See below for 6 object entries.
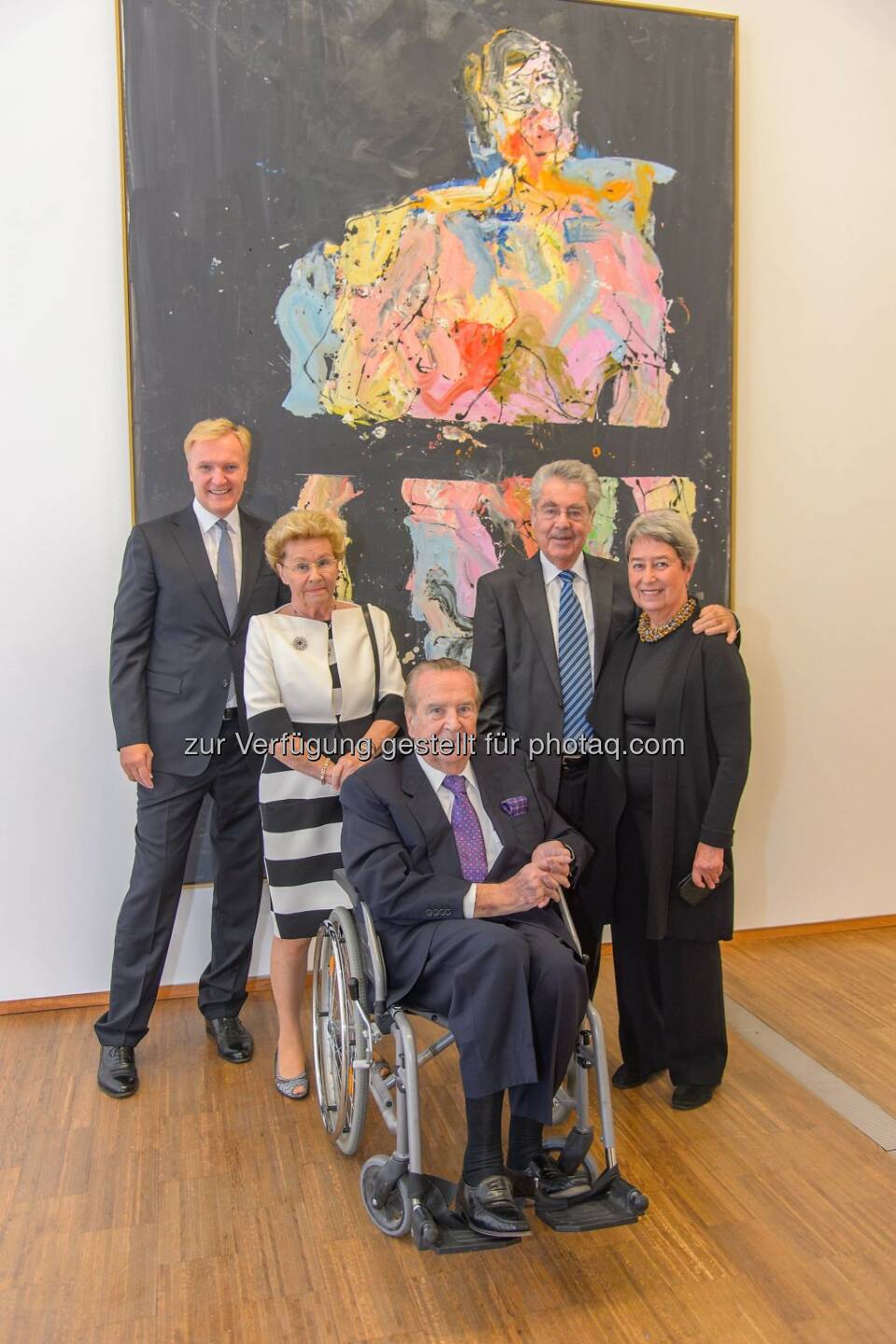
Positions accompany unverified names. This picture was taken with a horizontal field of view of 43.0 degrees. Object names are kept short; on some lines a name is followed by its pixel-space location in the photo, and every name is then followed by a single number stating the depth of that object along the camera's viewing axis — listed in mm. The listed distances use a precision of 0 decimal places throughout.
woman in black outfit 2809
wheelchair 2193
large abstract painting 3398
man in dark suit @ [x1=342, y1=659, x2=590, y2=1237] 2262
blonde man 3084
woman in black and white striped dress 2844
